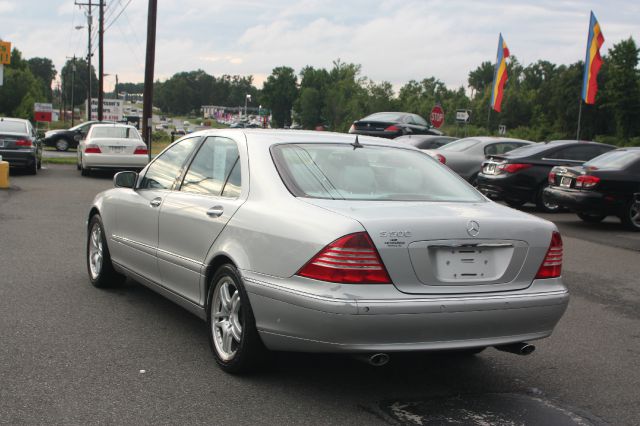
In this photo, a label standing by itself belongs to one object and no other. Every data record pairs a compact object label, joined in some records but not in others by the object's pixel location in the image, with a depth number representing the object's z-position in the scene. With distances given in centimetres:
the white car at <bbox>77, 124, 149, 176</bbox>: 2166
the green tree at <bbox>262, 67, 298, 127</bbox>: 15000
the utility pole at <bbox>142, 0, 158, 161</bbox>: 2781
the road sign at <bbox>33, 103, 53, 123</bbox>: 5888
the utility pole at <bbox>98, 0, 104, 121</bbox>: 4912
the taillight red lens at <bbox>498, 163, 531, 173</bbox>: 1600
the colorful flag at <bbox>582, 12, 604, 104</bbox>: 2714
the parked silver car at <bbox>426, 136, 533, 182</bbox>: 1834
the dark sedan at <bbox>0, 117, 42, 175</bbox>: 2062
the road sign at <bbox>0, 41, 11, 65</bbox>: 2839
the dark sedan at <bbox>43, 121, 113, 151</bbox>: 4066
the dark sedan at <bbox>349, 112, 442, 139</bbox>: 2522
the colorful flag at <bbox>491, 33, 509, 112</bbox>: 3256
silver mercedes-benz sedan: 411
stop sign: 2973
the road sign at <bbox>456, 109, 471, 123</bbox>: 2878
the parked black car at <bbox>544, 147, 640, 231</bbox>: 1341
